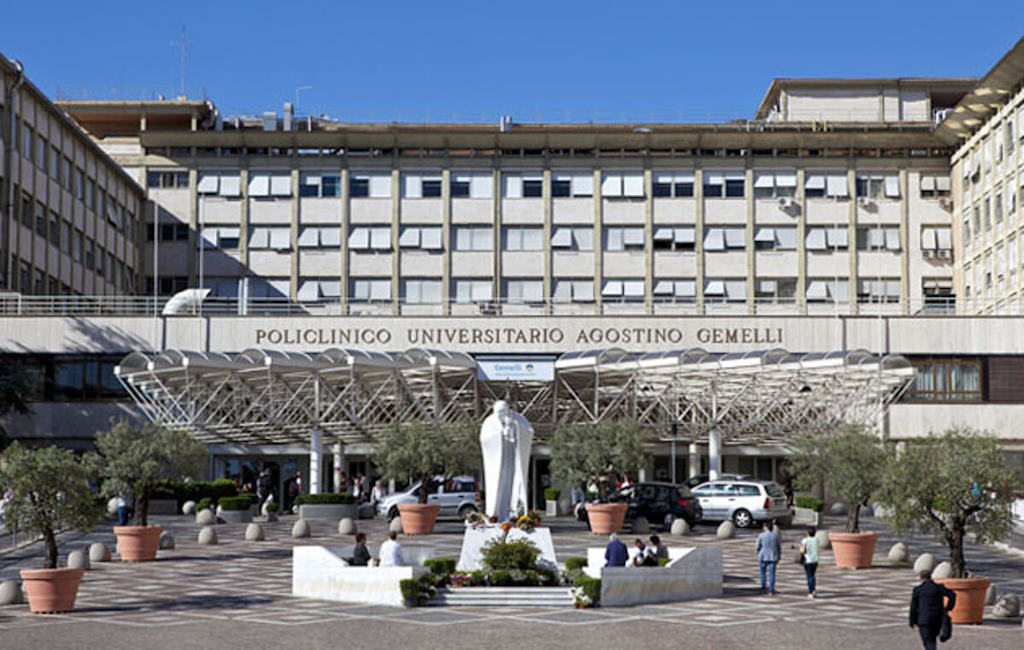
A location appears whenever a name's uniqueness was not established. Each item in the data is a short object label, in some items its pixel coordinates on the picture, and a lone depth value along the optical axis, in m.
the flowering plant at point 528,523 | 26.72
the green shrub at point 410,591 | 23.73
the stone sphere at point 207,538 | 34.94
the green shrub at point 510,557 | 25.33
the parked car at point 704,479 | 46.12
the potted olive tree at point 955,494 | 23.72
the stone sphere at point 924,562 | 27.32
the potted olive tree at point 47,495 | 24.80
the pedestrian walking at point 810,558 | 24.88
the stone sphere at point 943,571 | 25.08
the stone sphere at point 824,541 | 34.09
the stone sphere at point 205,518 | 40.88
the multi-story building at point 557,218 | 72.69
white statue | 32.31
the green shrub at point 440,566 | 25.19
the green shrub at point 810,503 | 43.06
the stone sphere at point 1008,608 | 22.36
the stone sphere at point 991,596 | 23.63
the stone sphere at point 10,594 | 24.05
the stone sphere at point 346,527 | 37.84
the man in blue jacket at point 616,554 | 25.09
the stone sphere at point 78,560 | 28.69
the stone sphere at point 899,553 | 30.39
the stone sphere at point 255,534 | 36.06
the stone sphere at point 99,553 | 31.02
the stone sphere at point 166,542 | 33.84
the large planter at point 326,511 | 42.94
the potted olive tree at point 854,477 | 30.08
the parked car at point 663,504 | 39.62
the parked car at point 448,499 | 43.81
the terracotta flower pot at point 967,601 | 21.72
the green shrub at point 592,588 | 23.98
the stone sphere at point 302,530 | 36.66
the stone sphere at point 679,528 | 37.53
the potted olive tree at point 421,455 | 40.97
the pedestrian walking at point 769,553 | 25.22
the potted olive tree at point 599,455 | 40.56
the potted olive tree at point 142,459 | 33.22
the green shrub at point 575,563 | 26.12
